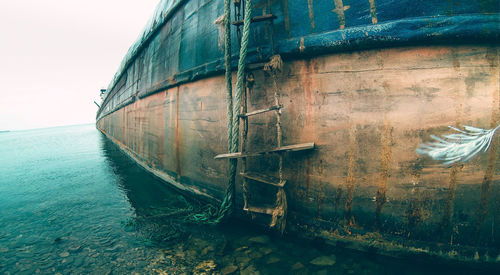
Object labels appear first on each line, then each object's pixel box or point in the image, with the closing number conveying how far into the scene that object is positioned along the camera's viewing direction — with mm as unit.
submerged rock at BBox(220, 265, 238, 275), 2154
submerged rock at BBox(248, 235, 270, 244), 2606
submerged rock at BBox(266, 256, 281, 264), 2256
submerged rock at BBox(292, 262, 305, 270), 2157
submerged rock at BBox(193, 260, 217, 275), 2186
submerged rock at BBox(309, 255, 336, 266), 2164
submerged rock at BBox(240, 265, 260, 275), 2119
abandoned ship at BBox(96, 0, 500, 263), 1787
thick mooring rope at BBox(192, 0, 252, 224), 2329
